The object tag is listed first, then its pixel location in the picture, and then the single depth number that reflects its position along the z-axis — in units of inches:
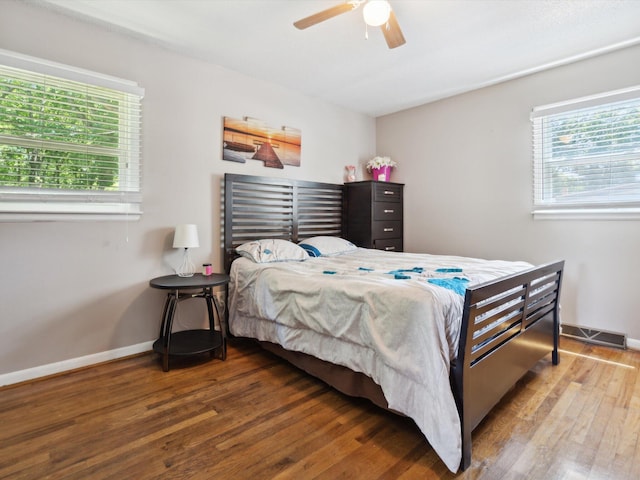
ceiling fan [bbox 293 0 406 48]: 74.5
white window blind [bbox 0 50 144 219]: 87.1
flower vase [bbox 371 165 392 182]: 171.6
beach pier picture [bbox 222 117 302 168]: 127.4
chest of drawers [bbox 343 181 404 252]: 157.1
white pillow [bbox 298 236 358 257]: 134.5
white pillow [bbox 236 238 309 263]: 115.8
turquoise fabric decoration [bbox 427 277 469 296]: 71.4
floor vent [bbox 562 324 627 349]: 113.4
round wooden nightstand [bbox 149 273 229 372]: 96.0
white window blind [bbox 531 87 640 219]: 111.1
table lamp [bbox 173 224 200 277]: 106.7
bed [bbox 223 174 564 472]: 59.7
